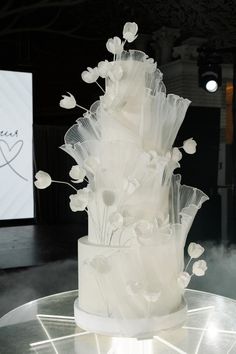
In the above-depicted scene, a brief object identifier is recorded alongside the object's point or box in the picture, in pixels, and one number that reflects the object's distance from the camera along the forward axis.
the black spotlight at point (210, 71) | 3.29
